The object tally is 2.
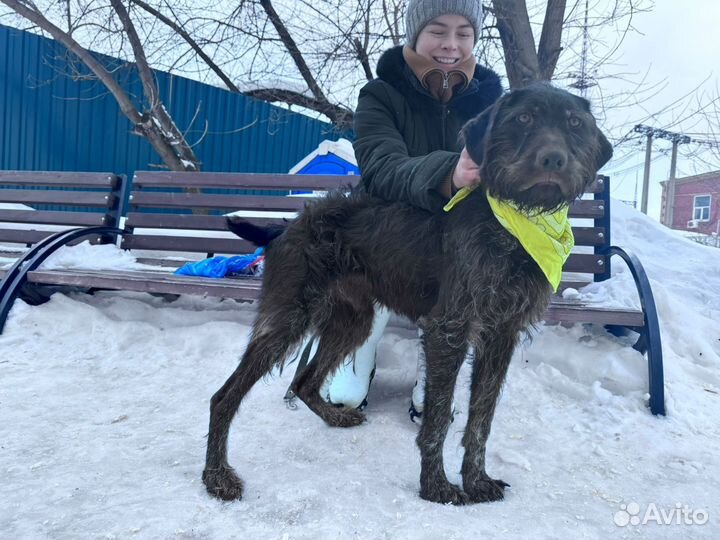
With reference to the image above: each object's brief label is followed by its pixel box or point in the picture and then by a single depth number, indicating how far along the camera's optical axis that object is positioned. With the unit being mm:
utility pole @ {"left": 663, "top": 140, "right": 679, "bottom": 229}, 18550
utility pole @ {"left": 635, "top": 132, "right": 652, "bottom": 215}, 19950
